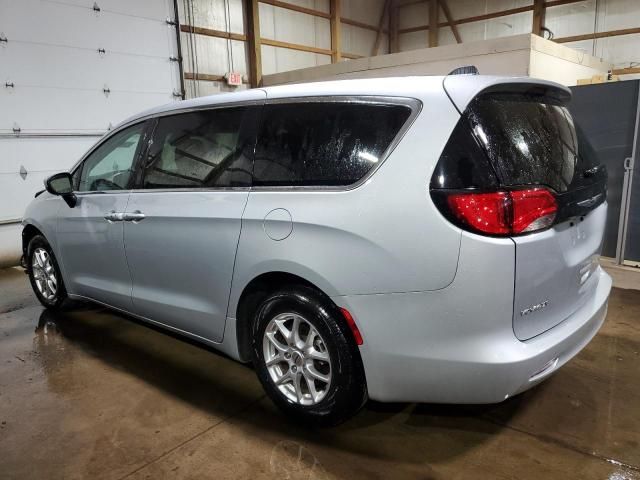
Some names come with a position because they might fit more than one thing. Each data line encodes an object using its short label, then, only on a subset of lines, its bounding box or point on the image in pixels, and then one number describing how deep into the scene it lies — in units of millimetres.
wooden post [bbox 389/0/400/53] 15859
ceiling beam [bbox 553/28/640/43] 11909
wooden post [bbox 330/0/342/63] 13609
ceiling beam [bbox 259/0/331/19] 11864
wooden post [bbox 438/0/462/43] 14738
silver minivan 1804
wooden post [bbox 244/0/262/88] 11156
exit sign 10719
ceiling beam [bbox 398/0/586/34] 12938
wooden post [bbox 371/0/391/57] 15531
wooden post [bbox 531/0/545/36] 13009
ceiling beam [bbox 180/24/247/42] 9727
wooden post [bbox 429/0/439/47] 15008
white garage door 6344
